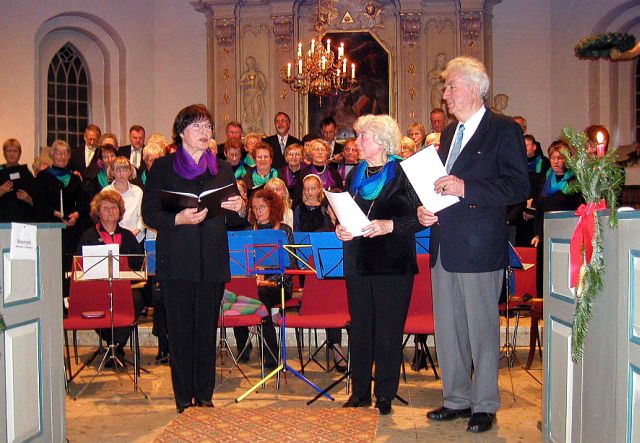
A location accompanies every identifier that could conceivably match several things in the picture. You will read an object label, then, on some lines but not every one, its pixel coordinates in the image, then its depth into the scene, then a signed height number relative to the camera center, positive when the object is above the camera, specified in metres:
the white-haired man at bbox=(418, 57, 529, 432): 4.27 -0.08
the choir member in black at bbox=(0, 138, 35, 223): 8.53 +0.14
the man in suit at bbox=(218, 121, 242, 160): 10.46 +1.03
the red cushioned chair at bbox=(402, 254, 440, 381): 6.01 -0.70
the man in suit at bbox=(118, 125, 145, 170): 9.80 +0.78
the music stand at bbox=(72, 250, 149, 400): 5.42 -0.45
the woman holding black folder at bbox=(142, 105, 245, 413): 4.68 -0.29
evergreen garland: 3.12 +0.05
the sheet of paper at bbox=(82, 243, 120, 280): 5.45 -0.36
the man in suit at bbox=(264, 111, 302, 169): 10.67 +0.96
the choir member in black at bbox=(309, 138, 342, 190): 8.08 +0.44
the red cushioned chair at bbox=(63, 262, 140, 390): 5.66 -0.75
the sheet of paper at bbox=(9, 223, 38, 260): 3.54 -0.15
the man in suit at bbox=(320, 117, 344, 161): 10.33 +1.02
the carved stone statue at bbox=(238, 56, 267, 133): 13.26 +1.97
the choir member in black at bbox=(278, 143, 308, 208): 8.55 +0.46
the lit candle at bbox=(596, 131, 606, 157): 3.23 +0.26
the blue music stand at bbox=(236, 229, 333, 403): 5.32 -0.34
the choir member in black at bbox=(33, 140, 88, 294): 8.39 +0.13
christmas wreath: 3.37 +0.70
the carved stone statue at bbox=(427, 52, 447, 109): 12.95 +2.13
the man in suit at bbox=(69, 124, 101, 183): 10.13 +0.77
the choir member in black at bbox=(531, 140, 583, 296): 7.61 +0.09
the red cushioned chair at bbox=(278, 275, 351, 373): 5.89 -0.69
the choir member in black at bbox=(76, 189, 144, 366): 6.49 -0.19
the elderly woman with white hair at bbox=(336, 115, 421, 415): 4.69 -0.32
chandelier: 10.71 +1.87
